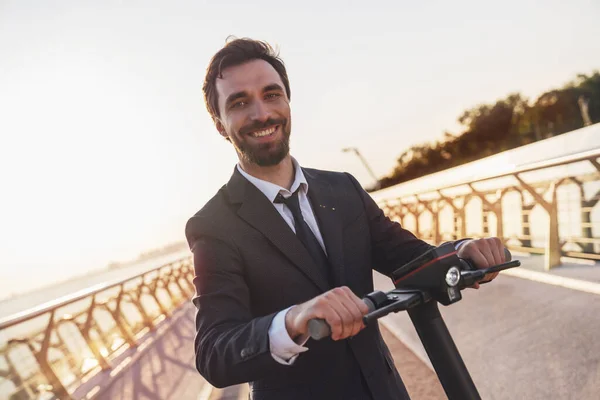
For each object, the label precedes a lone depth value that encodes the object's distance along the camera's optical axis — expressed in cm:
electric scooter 81
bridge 245
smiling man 82
